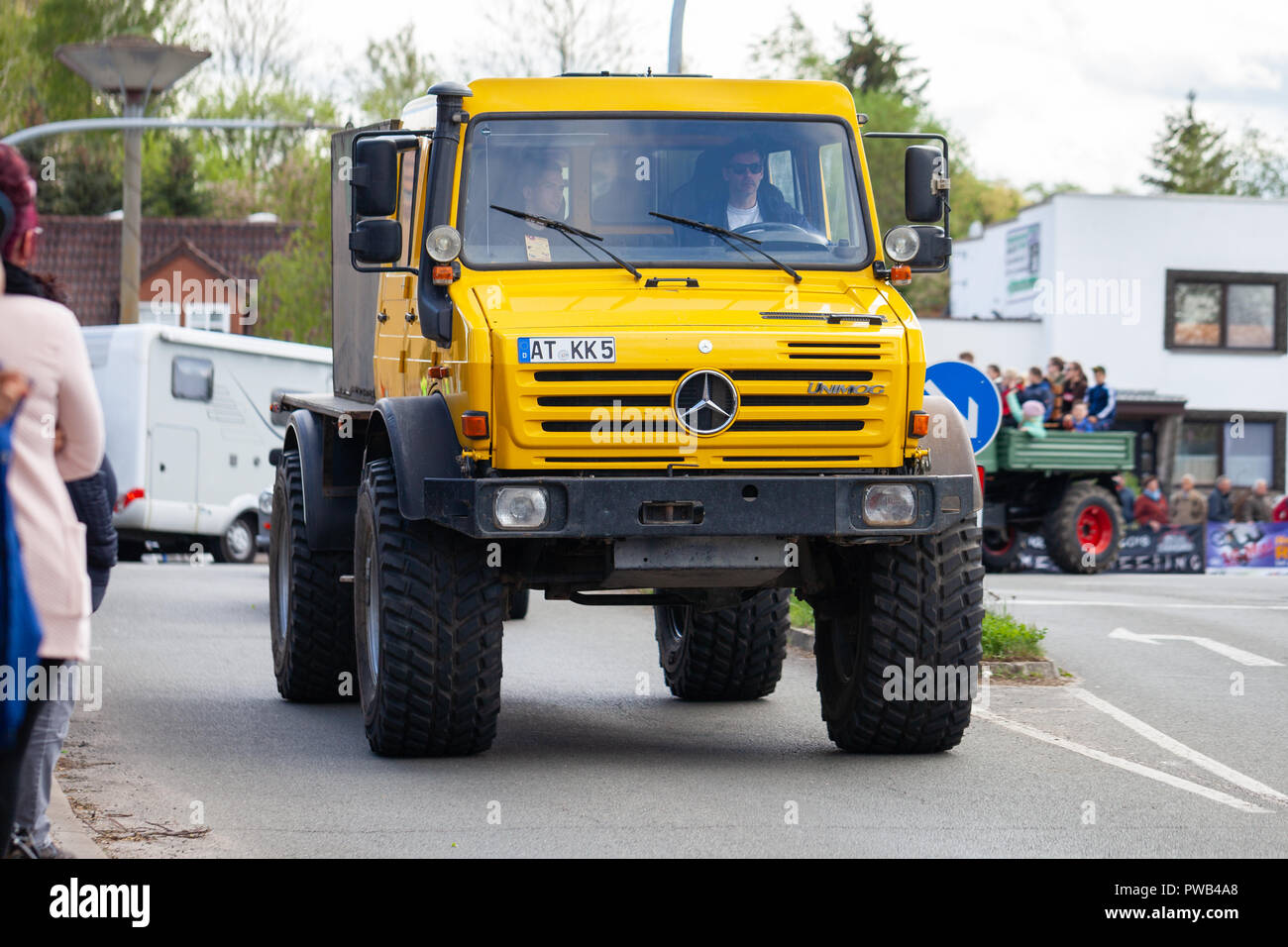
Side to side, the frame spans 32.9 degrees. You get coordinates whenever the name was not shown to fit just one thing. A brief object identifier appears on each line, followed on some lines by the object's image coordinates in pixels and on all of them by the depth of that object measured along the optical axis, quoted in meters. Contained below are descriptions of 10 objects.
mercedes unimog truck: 8.95
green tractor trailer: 26.52
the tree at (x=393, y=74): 47.75
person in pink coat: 5.06
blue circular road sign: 15.84
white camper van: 29.62
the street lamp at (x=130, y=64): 28.03
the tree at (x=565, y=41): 41.12
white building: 42.66
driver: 9.94
